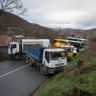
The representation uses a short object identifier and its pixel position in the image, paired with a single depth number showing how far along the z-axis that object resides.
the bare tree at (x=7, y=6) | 14.92
